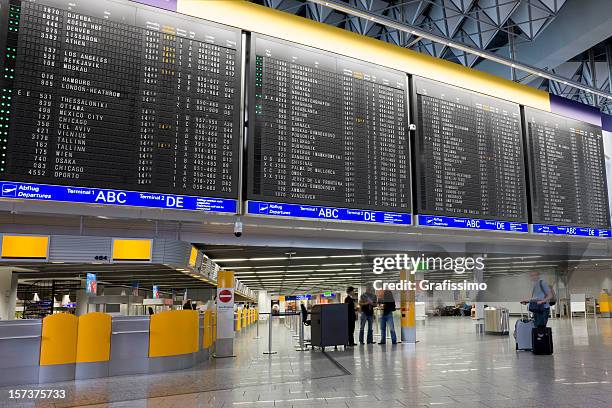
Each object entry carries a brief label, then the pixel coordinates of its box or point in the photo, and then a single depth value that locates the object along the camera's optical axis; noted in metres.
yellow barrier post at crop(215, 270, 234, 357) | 9.63
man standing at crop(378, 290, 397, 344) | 11.23
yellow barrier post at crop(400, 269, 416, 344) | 11.41
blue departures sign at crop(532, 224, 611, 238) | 10.15
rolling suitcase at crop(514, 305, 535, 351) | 8.97
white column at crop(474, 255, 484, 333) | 14.88
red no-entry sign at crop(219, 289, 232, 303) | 9.97
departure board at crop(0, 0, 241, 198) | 6.35
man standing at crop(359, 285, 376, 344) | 11.29
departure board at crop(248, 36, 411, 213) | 7.73
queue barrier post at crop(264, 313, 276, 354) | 9.97
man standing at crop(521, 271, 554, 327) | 8.47
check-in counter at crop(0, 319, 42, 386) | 6.24
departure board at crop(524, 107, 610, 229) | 10.48
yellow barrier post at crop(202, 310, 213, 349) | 9.32
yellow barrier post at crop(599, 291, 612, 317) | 21.54
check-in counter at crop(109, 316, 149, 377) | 7.17
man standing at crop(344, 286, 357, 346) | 10.80
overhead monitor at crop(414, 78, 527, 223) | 9.23
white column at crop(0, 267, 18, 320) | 12.24
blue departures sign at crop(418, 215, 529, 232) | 8.90
